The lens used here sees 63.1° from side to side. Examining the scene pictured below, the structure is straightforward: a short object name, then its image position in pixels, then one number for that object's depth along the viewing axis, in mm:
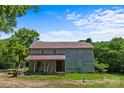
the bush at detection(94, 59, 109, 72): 11975
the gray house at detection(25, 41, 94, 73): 11921
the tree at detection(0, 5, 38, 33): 5950
